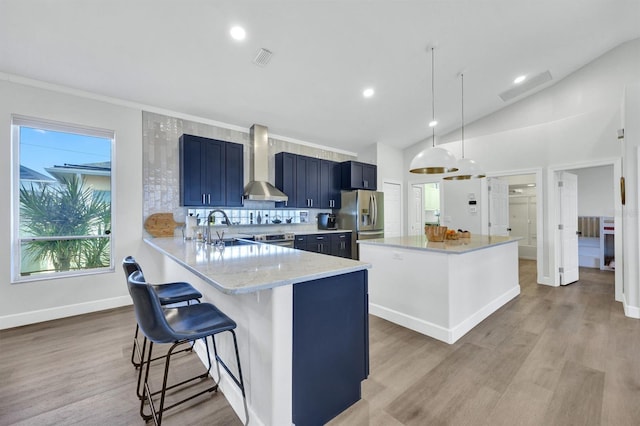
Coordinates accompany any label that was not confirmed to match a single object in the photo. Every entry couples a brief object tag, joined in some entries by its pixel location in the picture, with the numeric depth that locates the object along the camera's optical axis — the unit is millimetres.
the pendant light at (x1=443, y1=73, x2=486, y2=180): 3680
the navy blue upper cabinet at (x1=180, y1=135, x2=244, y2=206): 3969
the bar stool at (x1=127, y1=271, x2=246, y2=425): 1287
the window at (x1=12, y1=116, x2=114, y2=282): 3152
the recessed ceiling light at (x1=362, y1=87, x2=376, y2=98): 4203
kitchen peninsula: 1341
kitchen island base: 2627
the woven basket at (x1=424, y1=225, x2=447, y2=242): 3254
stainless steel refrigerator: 5598
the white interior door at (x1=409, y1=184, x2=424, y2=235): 6750
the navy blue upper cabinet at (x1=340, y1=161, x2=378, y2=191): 5766
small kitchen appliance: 5781
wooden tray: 3801
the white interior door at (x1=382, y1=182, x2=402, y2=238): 6395
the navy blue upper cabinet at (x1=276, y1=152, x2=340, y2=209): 5109
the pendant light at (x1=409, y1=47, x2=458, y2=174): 2855
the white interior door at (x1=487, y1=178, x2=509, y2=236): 5520
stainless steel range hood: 4594
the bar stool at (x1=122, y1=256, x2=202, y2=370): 1828
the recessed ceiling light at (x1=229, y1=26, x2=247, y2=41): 2729
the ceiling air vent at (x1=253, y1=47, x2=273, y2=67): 3078
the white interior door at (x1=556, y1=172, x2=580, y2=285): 4676
